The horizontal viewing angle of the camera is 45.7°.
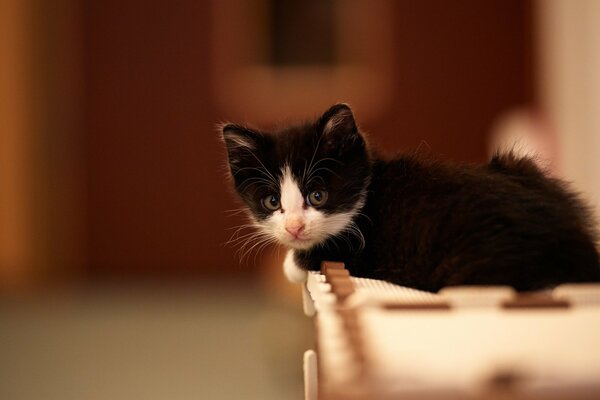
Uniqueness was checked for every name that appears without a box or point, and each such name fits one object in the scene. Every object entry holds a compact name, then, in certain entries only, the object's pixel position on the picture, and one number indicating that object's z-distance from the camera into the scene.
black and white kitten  0.91
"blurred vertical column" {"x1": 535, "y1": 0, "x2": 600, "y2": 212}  3.46
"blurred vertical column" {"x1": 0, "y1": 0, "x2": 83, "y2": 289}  4.36
